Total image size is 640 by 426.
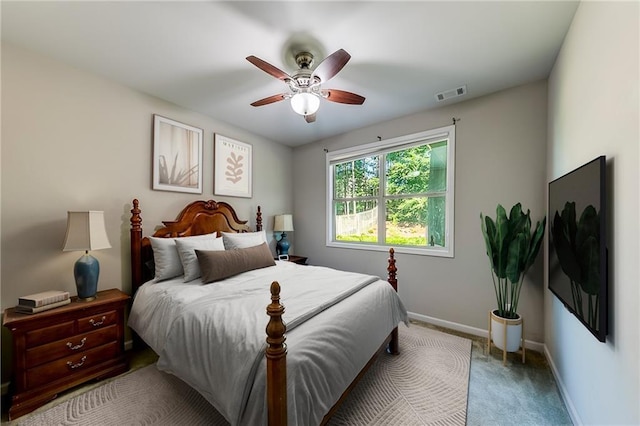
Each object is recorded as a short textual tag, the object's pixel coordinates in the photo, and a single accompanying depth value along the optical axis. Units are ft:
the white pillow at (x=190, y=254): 7.49
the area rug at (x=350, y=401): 5.10
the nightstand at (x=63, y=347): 5.25
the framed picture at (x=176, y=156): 8.78
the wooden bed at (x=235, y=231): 3.40
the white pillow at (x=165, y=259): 7.62
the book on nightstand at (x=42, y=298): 5.55
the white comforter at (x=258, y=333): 3.77
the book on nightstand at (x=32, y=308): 5.51
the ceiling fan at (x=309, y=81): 5.47
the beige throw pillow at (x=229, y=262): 7.26
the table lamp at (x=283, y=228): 12.62
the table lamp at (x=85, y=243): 6.20
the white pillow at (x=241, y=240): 9.17
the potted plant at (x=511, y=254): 6.83
